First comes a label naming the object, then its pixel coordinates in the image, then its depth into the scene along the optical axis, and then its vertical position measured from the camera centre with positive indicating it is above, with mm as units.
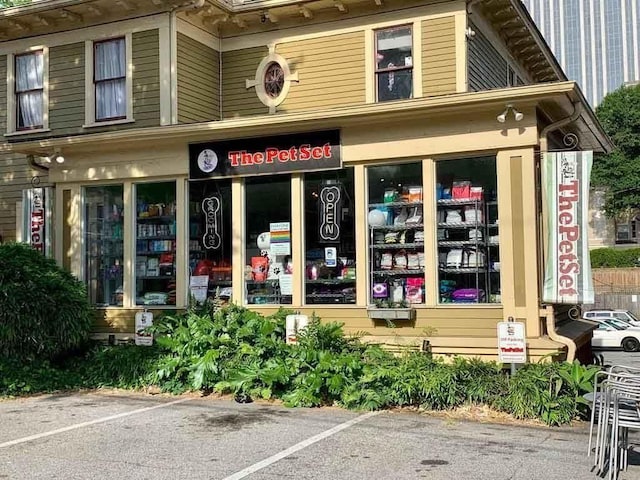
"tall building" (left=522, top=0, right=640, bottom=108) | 116875 +38789
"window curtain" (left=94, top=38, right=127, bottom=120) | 15517 +4332
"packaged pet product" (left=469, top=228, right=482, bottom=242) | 11031 +578
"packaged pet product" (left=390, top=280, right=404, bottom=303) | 11430 -269
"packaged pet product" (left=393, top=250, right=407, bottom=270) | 11508 +223
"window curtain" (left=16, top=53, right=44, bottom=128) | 16312 +4347
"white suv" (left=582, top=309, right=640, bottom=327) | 27125 -1719
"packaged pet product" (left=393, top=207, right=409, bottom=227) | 11586 +903
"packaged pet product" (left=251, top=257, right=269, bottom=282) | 12539 +149
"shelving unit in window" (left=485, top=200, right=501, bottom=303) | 10844 +352
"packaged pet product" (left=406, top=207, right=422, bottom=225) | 11484 +909
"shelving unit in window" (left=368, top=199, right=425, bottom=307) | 11422 +348
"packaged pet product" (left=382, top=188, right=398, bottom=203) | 11602 +1274
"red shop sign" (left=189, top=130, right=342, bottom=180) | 11922 +2072
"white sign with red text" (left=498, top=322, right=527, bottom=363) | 9820 -969
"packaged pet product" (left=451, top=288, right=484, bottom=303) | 10930 -338
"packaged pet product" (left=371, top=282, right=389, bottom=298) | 11538 -249
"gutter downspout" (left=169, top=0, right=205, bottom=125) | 14766 +4605
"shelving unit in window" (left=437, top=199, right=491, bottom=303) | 10984 +338
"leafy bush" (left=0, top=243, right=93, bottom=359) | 11602 -468
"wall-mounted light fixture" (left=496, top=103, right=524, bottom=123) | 10413 +2291
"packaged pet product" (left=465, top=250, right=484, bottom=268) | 11000 +214
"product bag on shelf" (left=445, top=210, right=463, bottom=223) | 11195 +884
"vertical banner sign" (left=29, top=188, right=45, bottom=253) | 14625 +1200
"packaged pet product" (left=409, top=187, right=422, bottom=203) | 11453 +1264
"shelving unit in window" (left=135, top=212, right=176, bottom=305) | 13203 +360
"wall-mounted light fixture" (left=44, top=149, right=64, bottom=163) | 13711 +2371
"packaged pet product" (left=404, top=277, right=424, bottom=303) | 11344 -240
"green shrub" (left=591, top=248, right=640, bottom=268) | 44797 +779
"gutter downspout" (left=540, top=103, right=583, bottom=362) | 10344 -545
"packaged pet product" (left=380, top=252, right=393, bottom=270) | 11594 +212
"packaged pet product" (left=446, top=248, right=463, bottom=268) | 11133 +235
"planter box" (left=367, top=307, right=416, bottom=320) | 11070 -603
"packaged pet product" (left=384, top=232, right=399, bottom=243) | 11594 +598
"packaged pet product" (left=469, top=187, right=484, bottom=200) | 11016 +1219
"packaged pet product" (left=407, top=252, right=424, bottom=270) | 11438 +205
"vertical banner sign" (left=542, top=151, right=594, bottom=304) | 10336 +635
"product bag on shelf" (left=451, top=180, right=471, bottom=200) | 11103 +1279
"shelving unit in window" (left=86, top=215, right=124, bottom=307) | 13617 +398
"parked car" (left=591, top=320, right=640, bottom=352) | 25625 -2377
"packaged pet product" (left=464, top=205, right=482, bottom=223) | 11065 +899
